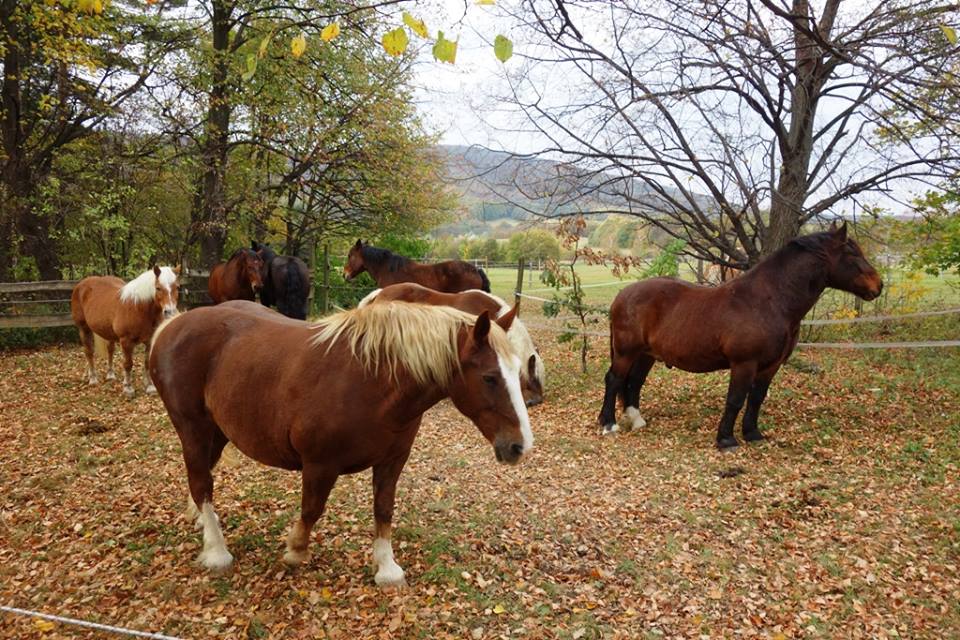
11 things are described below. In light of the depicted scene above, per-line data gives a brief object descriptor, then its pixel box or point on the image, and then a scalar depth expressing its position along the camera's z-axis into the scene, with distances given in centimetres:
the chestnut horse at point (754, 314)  586
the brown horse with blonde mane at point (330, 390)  281
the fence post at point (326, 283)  1544
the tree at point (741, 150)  625
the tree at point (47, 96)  1000
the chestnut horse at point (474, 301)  635
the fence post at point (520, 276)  1194
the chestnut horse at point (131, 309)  734
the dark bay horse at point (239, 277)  975
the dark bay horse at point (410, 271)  974
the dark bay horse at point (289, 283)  959
